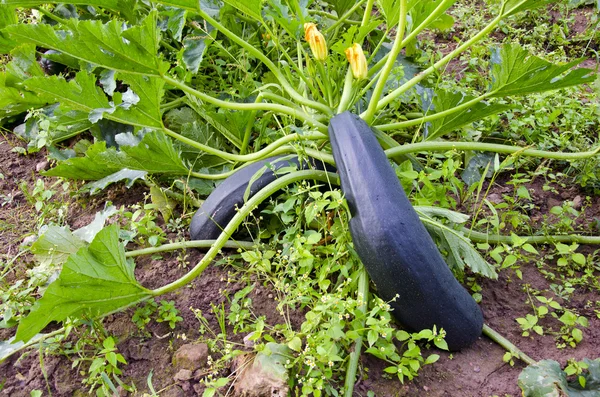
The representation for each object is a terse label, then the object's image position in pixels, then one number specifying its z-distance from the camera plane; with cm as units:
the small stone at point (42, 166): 240
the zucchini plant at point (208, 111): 156
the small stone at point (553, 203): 208
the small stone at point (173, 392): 147
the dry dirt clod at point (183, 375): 150
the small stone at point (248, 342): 156
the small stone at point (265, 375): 139
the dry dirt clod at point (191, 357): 153
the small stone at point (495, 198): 213
